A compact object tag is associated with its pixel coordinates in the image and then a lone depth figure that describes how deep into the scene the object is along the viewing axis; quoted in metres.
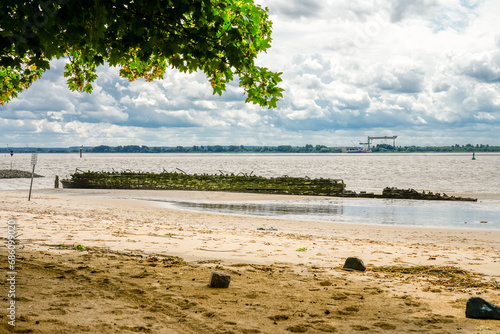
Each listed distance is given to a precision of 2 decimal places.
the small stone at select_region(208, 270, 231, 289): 8.02
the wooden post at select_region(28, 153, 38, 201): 27.30
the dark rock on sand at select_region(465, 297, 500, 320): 6.81
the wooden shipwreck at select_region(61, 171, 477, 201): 41.57
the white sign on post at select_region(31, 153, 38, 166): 27.30
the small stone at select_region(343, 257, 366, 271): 10.21
